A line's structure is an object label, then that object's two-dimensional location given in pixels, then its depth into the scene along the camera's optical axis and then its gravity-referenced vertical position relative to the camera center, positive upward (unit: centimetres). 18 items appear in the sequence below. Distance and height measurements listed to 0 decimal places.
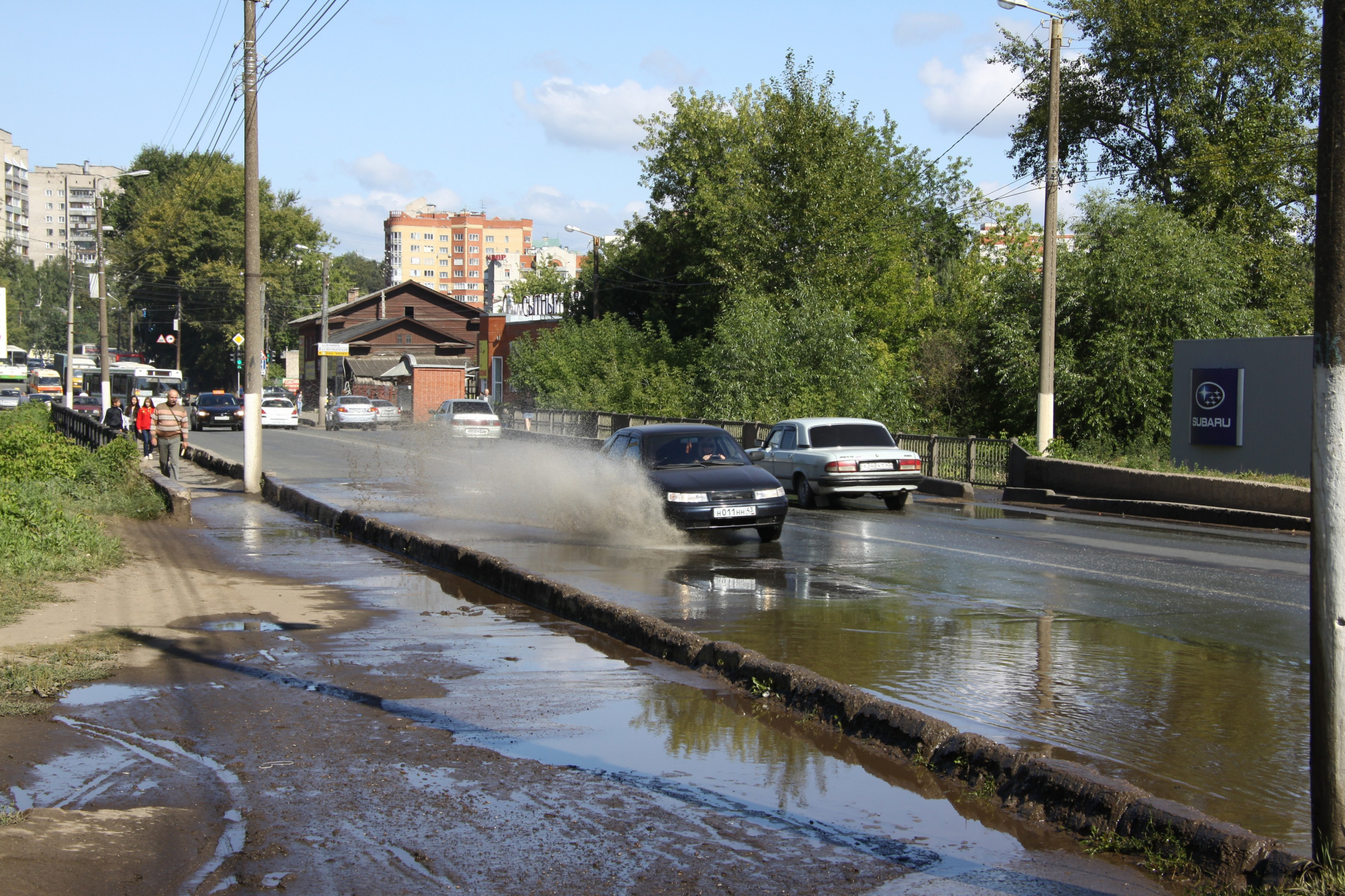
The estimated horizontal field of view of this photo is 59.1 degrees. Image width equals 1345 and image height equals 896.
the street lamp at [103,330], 4634 +325
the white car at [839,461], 2042 -79
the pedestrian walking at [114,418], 3441 -20
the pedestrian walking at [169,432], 2452 -42
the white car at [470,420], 4268 -23
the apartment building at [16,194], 15950 +3050
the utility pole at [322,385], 6357 +150
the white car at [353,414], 5666 -3
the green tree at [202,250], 9219 +1300
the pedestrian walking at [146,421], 3175 -27
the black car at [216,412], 5466 +1
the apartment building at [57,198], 18838 +3480
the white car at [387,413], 5909 +2
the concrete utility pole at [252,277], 2200 +259
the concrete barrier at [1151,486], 1820 -118
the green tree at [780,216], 4000 +855
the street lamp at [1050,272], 2327 +293
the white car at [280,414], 5603 -8
